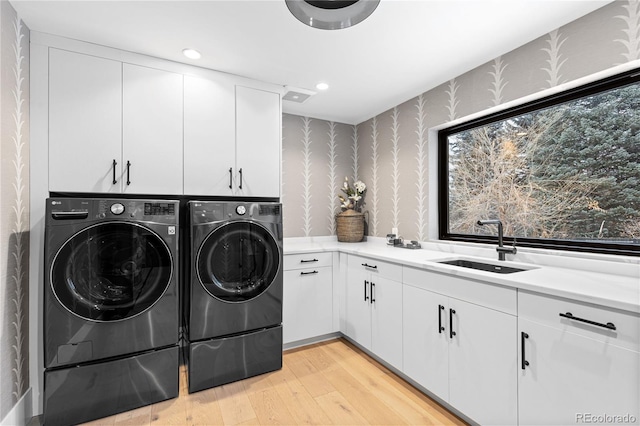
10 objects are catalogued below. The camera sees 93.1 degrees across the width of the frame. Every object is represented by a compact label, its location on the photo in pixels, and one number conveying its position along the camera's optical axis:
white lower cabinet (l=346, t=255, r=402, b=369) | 2.15
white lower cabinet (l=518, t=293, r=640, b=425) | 1.09
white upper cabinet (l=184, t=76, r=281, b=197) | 2.26
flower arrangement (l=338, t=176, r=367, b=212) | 3.48
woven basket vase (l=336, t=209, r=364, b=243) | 3.37
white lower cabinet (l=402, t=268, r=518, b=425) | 1.47
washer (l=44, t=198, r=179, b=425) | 1.67
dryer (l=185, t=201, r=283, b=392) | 2.03
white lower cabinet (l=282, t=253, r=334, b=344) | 2.57
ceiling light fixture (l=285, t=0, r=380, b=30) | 1.37
